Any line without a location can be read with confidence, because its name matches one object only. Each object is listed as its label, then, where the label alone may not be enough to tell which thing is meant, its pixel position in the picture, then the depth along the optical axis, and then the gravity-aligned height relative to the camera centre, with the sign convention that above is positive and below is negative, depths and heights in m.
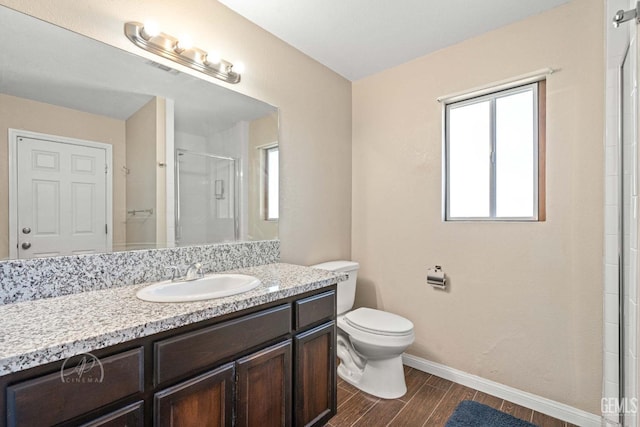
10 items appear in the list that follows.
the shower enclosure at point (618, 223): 1.27 -0.05
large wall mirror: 1.13 +0.29
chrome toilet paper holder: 2.13 -0.48
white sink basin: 1.11 -0.34
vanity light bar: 1.40 +0.84
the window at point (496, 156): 1.86 +0.39
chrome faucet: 1.43 -0.30
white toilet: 1.85 -0.91
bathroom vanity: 0.74 -0.48
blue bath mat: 1.65 -1.19
